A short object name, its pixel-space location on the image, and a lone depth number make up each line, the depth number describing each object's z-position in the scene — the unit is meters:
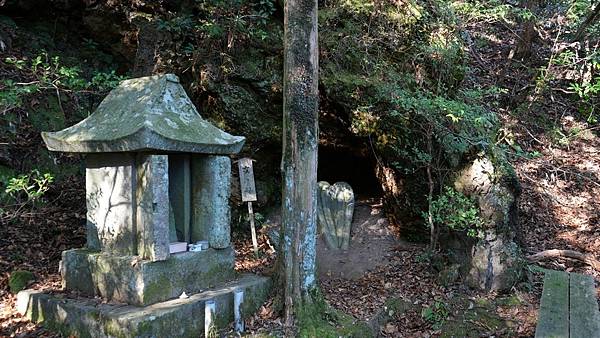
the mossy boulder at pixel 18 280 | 5.54
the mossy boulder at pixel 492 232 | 6.64
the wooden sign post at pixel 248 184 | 7.16
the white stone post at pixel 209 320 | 4.59
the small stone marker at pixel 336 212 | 8.02
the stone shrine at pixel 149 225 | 4.48
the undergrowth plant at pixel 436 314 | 5.91
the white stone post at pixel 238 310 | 4.90
